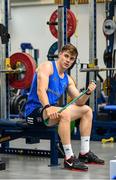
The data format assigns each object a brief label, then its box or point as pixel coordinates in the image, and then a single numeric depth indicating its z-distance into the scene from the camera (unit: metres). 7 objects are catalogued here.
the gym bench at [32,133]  5.41
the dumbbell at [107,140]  7.62
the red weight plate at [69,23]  7.93
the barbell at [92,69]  7.58
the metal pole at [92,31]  7.91
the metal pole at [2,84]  6.58
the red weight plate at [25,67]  6.43
